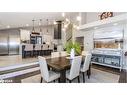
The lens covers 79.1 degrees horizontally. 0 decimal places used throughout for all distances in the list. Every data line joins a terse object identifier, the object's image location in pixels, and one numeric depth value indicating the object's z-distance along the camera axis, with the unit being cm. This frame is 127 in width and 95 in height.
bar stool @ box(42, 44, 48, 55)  517
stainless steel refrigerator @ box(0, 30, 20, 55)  517
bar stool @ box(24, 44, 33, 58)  471
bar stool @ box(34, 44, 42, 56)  497
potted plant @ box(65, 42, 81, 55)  242
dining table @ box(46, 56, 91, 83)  156
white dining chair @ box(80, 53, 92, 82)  211
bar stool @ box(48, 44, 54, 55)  532
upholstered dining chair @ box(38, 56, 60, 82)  160
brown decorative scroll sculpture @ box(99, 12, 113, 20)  306
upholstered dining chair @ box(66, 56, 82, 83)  165
